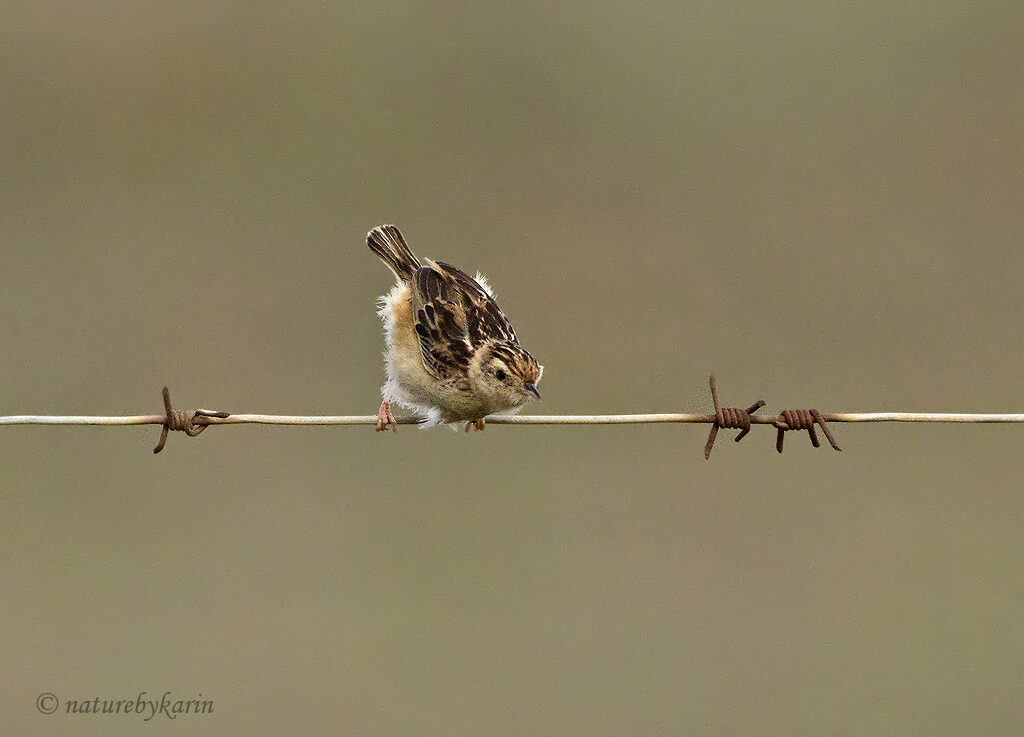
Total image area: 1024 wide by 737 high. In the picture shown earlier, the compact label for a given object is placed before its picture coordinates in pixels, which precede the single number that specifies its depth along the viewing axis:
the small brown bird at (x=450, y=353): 12.80
